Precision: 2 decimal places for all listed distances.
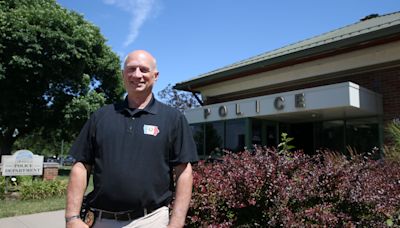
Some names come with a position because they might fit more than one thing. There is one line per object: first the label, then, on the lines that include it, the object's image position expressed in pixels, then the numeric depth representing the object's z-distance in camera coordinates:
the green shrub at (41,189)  10.99
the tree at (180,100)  29.52
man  2.28
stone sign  11.64
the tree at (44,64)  19.00
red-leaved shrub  3.79
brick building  9.51
